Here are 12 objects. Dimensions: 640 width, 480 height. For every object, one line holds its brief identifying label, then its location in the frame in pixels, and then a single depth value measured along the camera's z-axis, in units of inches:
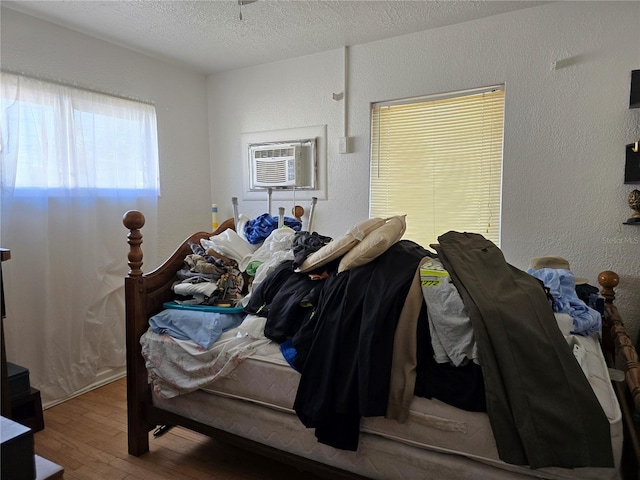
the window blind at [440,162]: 105.0
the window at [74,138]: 94.0
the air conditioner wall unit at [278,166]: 127.6
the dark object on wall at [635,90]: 82.4
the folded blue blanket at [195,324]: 72.7
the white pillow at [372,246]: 64.7
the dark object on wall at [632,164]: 85.4
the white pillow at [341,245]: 69.6
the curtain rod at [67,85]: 94.4
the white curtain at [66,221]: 95.7
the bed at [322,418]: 51.0
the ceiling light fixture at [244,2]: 90.3
